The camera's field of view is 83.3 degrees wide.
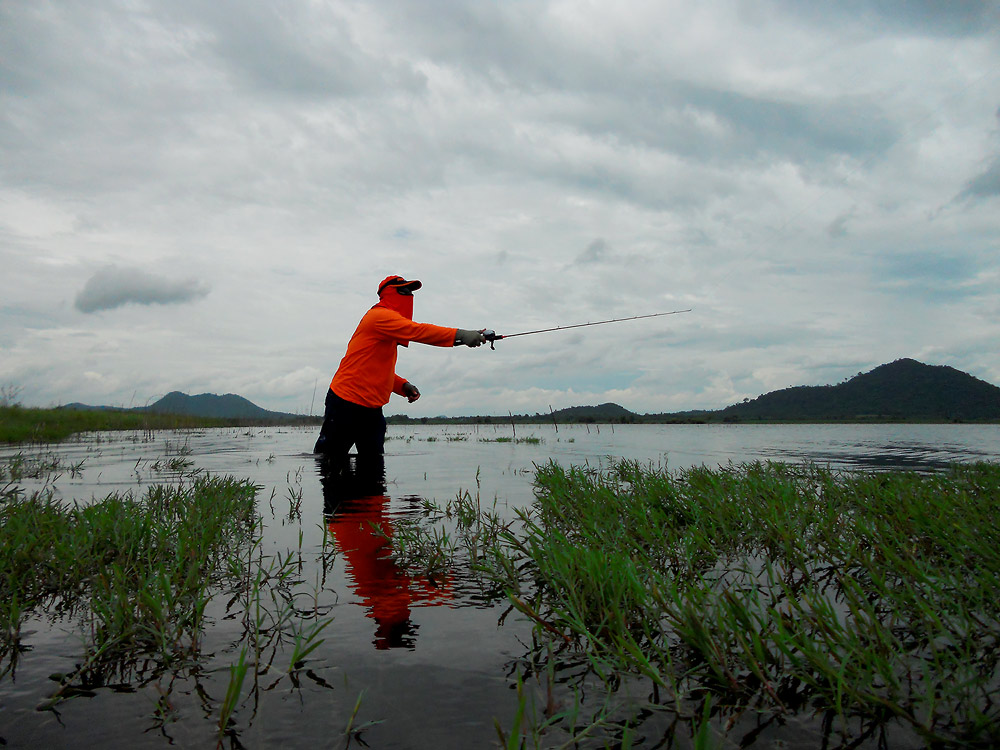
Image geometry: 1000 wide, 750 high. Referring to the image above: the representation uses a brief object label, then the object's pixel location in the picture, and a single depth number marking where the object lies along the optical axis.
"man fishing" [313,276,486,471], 9.55
